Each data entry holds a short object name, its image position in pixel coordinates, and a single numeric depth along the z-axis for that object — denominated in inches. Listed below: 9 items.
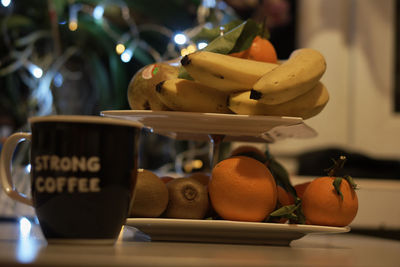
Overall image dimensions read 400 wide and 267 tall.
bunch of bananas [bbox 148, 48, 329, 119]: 22.7
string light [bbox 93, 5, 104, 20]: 53.2
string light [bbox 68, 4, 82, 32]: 55.1
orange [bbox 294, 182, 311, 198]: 25.8
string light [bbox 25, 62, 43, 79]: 50.9
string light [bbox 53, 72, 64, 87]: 56.8
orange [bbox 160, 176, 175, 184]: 26.1
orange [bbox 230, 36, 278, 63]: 26.8
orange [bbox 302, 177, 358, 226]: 22.8
